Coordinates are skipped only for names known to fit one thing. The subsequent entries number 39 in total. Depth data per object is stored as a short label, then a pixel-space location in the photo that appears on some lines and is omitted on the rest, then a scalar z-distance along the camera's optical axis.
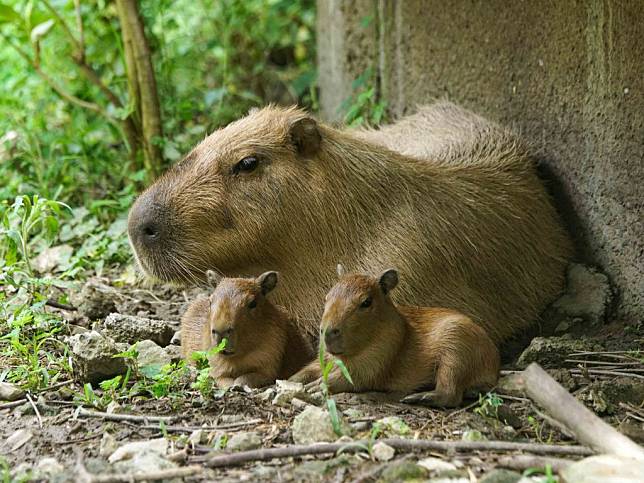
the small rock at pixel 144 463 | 6.62
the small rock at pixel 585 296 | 10.25
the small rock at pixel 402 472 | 6.46
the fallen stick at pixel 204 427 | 7.44
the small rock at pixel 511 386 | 8.40
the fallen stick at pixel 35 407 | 7.82
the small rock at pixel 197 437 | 7.20
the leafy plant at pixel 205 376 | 8.06
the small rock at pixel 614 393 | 8.30
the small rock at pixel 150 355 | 9.24
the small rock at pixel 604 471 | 6.02
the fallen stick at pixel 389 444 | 6.74
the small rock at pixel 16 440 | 7.37
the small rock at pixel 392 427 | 7.35
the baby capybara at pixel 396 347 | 8.03
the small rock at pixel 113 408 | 7.86
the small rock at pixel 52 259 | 12.60
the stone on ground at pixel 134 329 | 9.80
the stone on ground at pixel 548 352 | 9.27
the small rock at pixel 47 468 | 6.64
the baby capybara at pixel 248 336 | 8.46
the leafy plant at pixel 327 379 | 7.17
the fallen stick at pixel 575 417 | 6.45
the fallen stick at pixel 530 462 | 6.41
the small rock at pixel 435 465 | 6.65
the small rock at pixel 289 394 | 7.97
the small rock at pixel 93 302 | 10.84
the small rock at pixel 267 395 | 8.18
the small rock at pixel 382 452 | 6.81
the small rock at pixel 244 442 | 7.05
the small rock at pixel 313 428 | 7.17
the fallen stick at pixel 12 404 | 8.12
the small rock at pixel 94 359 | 8.39
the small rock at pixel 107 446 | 7.09
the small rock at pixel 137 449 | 6.94
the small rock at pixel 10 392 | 8.25
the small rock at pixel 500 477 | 6.36
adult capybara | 9.66
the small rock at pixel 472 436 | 7.20
